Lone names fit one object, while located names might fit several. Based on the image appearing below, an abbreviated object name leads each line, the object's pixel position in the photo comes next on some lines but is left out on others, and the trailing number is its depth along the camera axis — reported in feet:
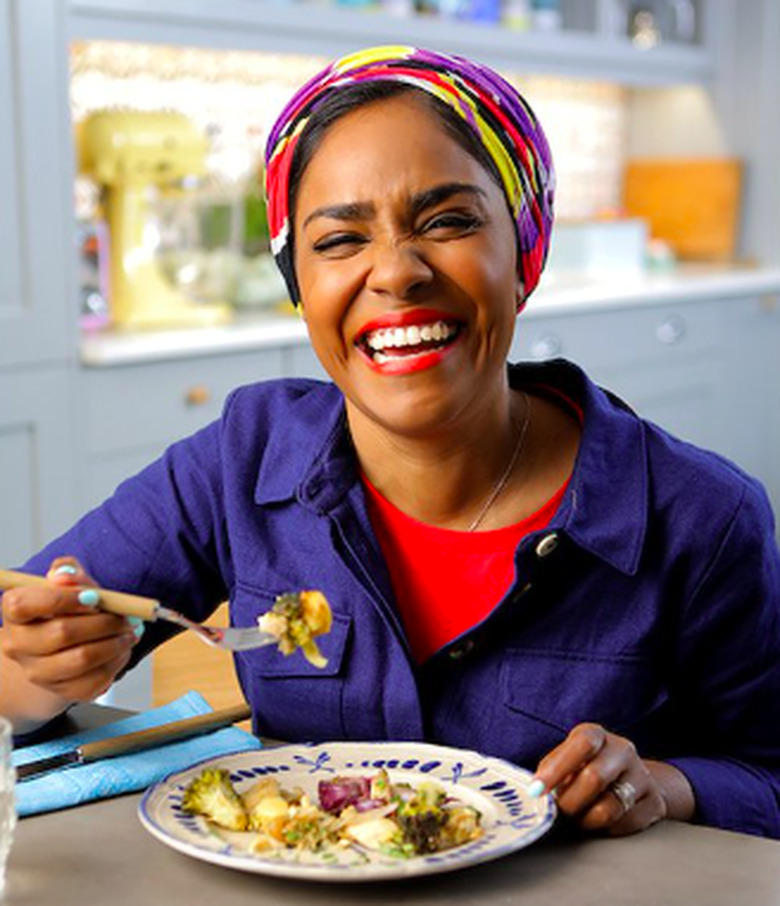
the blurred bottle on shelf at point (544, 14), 15.58
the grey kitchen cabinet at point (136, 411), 10.42
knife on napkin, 3.94
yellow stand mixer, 11.48
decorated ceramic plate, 3.21
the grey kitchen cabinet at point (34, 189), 10.01
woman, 4.44
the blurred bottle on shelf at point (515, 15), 15.10
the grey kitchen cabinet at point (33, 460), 10.03
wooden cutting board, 17.90
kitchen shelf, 11.27
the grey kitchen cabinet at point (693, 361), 14.39
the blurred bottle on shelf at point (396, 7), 13.67
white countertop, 10.65
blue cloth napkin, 3.76
